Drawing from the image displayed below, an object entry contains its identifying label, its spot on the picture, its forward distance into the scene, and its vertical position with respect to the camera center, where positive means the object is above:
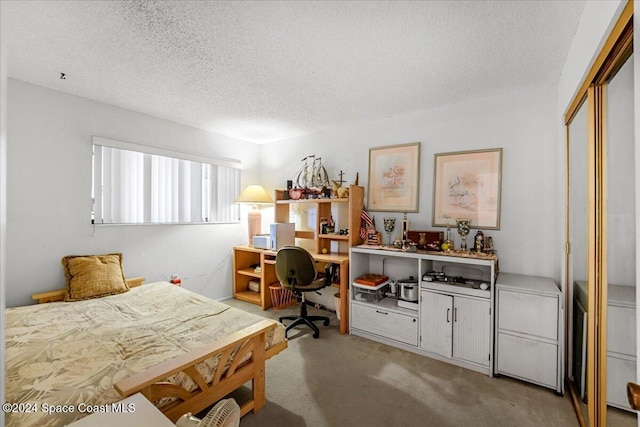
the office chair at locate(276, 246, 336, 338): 2.87 -0.63
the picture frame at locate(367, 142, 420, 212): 3.14 +0.43
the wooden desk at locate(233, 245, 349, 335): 3.07 -0.84
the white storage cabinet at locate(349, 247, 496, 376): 2.30 -0.94
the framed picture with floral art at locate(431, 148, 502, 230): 2.67 +0.27
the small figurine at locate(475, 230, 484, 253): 2.59 -0.25
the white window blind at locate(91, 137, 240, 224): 2.95 +0.32
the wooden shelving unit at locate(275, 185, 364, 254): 3.16 -0.02
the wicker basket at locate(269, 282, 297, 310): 3.71 -1.14
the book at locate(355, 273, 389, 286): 2.92 -0.71
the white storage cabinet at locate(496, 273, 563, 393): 2.03 -0.89
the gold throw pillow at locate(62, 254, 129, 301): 2.53 -0.63
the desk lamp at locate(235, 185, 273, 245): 4.05 +0.18
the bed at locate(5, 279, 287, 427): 1.26 -0.82
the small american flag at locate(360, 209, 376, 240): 3.29 -0.12
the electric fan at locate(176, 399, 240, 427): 0.84 -0.63
